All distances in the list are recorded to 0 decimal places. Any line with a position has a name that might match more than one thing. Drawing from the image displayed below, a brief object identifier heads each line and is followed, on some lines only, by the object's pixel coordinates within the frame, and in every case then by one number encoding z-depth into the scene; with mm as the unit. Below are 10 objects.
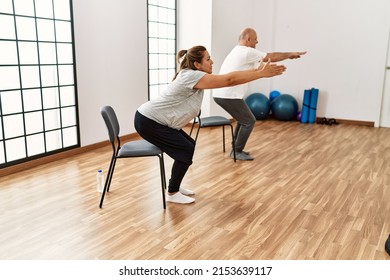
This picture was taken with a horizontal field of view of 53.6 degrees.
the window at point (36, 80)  3812
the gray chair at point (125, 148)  2869
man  4141
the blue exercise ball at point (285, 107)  6906
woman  2750
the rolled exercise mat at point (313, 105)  6820
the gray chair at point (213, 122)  4270
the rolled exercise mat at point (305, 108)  6864
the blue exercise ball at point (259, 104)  6973
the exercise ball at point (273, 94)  7346
